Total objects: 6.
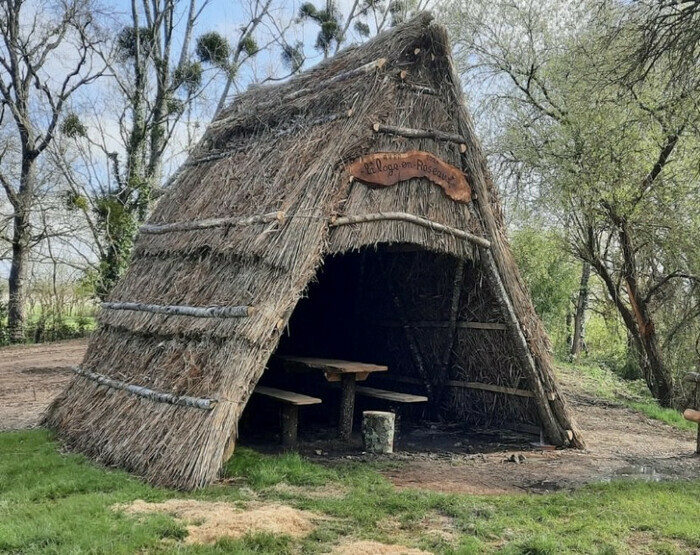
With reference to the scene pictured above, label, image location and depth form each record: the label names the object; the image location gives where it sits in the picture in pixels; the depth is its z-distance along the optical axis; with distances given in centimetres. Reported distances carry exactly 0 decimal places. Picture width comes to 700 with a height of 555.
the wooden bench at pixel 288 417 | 750
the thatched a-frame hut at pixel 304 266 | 627
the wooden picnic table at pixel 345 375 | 786
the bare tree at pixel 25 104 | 2139
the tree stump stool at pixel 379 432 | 758
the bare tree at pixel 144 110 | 2102
